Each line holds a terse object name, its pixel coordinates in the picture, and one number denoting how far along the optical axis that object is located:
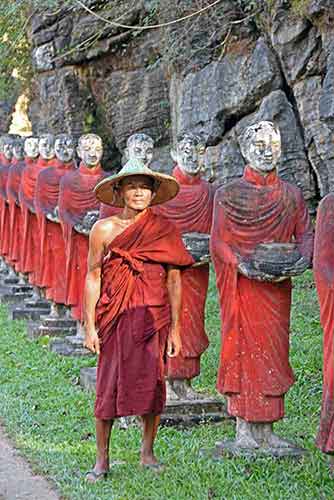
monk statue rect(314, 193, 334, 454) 5.81
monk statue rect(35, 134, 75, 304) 12.02
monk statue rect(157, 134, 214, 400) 8.03
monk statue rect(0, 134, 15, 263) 16.09
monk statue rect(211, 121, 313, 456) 6.66
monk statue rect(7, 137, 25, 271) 15.03
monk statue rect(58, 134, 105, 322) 10.40
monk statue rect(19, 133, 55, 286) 12.91
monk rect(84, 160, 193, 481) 6.45
